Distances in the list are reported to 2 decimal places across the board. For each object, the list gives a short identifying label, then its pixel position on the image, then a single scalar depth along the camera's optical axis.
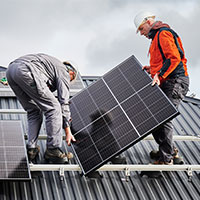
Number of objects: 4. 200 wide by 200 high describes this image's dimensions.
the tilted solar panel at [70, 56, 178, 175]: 9.23
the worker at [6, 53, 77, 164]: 8.98
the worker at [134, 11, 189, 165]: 9.64
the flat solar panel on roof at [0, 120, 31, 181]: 8.61
